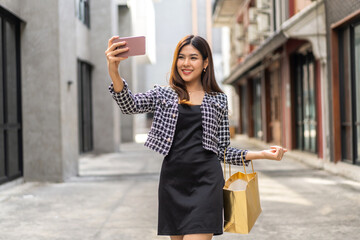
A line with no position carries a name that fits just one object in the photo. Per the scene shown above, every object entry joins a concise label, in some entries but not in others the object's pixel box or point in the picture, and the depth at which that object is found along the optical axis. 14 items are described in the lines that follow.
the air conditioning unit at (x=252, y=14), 18.48
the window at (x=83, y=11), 15.04
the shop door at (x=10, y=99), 8.06
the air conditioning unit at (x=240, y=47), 22.99
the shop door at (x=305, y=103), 12.09
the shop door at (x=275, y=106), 16.43
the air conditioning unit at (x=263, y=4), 16.80
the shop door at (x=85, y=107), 15.23
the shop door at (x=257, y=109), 20.79
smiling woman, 2.58
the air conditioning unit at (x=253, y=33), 18.38
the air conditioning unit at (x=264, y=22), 16.64
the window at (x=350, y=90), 8.77
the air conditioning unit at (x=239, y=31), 22.62
